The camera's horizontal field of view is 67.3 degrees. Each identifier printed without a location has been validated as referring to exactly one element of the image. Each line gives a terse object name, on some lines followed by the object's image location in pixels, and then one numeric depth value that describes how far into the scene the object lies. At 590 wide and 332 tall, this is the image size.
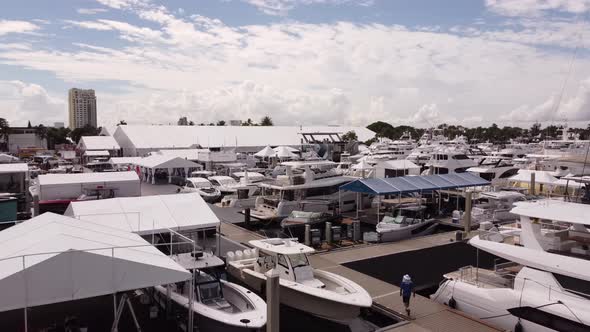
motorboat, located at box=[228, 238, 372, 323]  12.28
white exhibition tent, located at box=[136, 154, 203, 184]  41.00
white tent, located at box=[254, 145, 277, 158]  50.47
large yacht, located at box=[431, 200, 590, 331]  11.22
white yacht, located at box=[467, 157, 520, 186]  39.31
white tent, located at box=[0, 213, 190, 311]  7.65
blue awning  22.83
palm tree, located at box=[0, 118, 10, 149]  92.19
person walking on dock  12.64
